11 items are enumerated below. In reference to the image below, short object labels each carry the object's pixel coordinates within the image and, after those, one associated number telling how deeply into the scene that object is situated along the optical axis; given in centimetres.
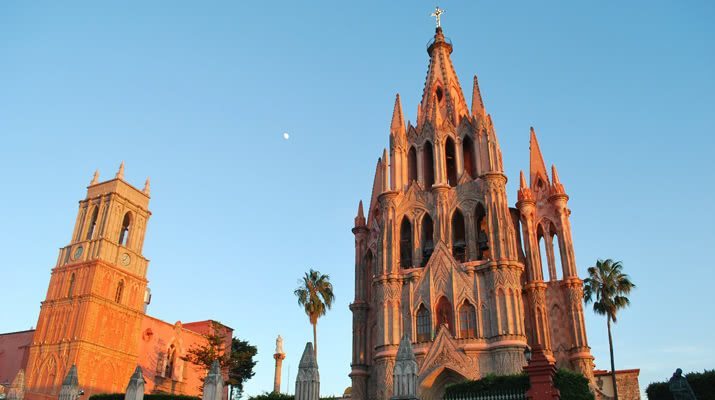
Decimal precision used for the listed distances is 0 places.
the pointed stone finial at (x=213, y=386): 2316
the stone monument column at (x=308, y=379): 2092
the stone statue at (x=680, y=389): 1831
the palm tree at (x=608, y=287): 3797
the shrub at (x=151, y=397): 3085
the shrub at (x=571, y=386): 2091
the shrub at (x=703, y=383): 2492
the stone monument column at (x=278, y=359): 4878
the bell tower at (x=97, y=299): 4389
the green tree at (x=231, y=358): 4256
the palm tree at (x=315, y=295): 4369
